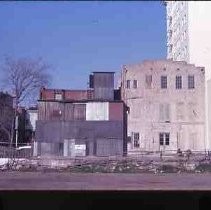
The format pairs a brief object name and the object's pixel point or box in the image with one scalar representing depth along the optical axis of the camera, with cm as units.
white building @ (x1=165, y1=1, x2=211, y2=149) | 3619
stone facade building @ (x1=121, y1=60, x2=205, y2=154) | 3689
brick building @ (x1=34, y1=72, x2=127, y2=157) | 3381
